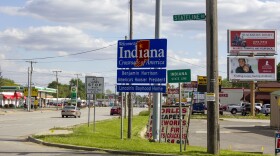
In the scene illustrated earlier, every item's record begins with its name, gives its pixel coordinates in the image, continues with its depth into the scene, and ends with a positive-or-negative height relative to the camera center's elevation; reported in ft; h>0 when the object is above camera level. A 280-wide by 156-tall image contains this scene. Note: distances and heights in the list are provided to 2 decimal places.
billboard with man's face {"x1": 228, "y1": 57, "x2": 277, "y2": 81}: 211.61 +14.91
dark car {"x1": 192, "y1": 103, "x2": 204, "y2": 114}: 236.02 -2.66
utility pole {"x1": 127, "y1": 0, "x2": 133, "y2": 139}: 74.14 +0.13
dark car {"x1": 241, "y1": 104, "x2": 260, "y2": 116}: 238.68 -3.16
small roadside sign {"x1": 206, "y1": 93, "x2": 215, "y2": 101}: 52.26 +0.64
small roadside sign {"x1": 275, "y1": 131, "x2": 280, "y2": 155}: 51.15 -4.11
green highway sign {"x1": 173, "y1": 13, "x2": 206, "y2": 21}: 54.24 +9.52
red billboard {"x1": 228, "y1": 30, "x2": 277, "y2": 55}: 211.18 +26.12
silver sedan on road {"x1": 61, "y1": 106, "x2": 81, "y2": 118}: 183.01 -3.63
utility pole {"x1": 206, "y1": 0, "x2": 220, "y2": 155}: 52.54 +2.52
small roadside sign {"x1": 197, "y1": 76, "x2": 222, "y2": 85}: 159.99 +7.67
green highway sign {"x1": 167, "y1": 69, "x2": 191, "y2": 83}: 52.95 +2.95
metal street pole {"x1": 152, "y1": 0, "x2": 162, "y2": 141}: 68.42 -0.65
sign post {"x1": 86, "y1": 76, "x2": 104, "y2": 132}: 83.58 +2.94
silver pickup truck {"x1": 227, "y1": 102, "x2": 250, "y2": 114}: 253.03 -2.85
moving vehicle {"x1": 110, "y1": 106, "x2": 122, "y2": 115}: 228.02 -4.03
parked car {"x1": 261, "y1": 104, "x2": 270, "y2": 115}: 242.29 -3.19
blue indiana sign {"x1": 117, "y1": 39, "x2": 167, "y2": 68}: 66.33 +6.73
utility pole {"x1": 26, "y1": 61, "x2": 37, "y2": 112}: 286.89 +10.09
